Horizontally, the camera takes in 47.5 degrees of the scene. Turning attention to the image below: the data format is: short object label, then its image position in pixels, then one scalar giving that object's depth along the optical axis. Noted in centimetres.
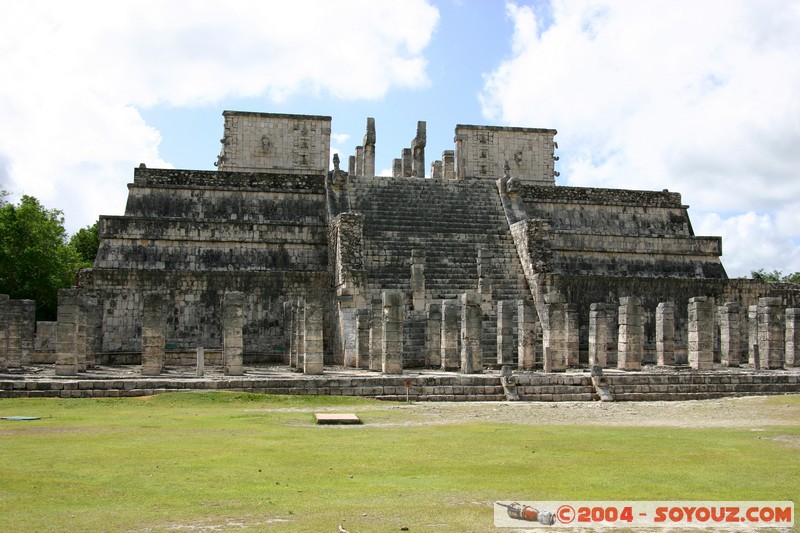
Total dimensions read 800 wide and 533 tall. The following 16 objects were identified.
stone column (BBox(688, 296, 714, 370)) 2317
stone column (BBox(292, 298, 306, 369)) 2273
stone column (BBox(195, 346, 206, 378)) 2048
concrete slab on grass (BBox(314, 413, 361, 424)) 1411
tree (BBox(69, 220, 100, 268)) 4928
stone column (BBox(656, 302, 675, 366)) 2377
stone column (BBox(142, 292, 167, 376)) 2052
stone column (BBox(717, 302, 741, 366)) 2464
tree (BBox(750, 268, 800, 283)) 6431
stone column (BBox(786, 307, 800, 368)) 2500
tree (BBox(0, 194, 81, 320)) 3572
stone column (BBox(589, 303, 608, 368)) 2302
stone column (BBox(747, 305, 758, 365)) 2502
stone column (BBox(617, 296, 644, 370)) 2264
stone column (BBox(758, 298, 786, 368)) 2411
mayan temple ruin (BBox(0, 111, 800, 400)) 2108
